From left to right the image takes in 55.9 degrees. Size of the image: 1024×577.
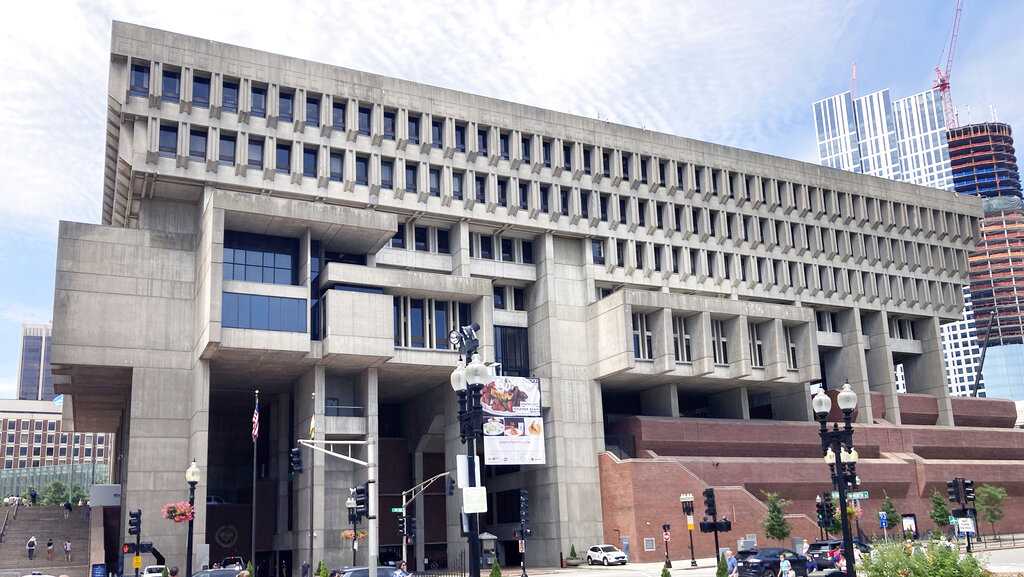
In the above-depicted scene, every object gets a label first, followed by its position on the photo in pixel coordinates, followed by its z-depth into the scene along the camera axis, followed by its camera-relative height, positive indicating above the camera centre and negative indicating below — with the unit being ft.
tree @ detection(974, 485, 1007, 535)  268.00 -2.88
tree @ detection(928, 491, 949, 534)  266.57 -4.88
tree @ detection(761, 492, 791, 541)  223.71 -5.42
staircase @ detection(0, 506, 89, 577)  203.51 -1.95
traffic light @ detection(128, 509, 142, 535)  144.97 +0.66
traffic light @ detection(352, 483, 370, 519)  131.39 +2.25
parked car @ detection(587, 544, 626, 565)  223.30 -10.83
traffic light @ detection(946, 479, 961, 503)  186.60 +0.43
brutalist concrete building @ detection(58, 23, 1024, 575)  209.87 +54.24
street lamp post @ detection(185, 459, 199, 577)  142.10 +7.05
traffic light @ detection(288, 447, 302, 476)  127.65 +7.88
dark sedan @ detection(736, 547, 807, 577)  141.69 -9.10
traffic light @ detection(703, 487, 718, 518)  170.09 +0.11
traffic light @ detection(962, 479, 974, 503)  185.72 +0.12
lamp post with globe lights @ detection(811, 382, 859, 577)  88.53 +6.06
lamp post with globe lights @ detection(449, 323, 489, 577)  74.38 +8.36
